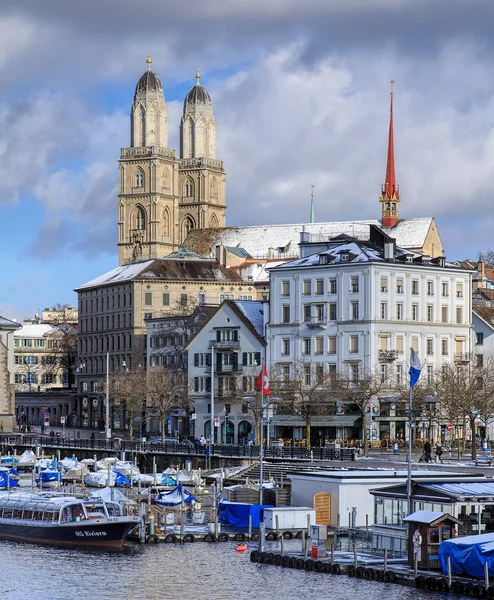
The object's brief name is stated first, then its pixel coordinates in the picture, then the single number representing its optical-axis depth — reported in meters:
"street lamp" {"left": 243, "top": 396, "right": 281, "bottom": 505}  120.48
